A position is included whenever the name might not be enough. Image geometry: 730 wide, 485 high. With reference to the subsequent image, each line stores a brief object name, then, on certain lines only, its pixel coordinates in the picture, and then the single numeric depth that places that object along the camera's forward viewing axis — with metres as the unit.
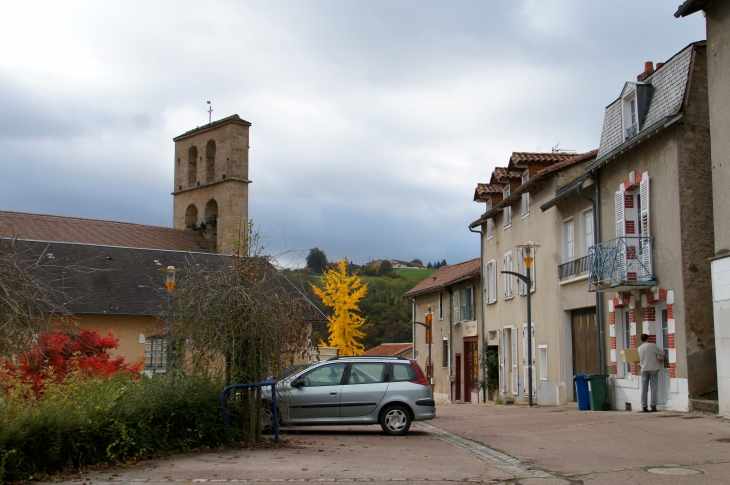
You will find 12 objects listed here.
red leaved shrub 9.33
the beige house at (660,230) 16.19
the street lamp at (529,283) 22.80
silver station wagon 14.49
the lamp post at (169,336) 12.38
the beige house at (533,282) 23.11
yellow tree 57.09
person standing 16.47
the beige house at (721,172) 14.64
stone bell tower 49.06
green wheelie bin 19.33
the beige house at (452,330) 34.34
